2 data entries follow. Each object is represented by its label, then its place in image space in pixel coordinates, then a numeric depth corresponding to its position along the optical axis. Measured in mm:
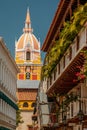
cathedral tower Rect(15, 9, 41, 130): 139050
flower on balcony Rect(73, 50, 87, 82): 18553
